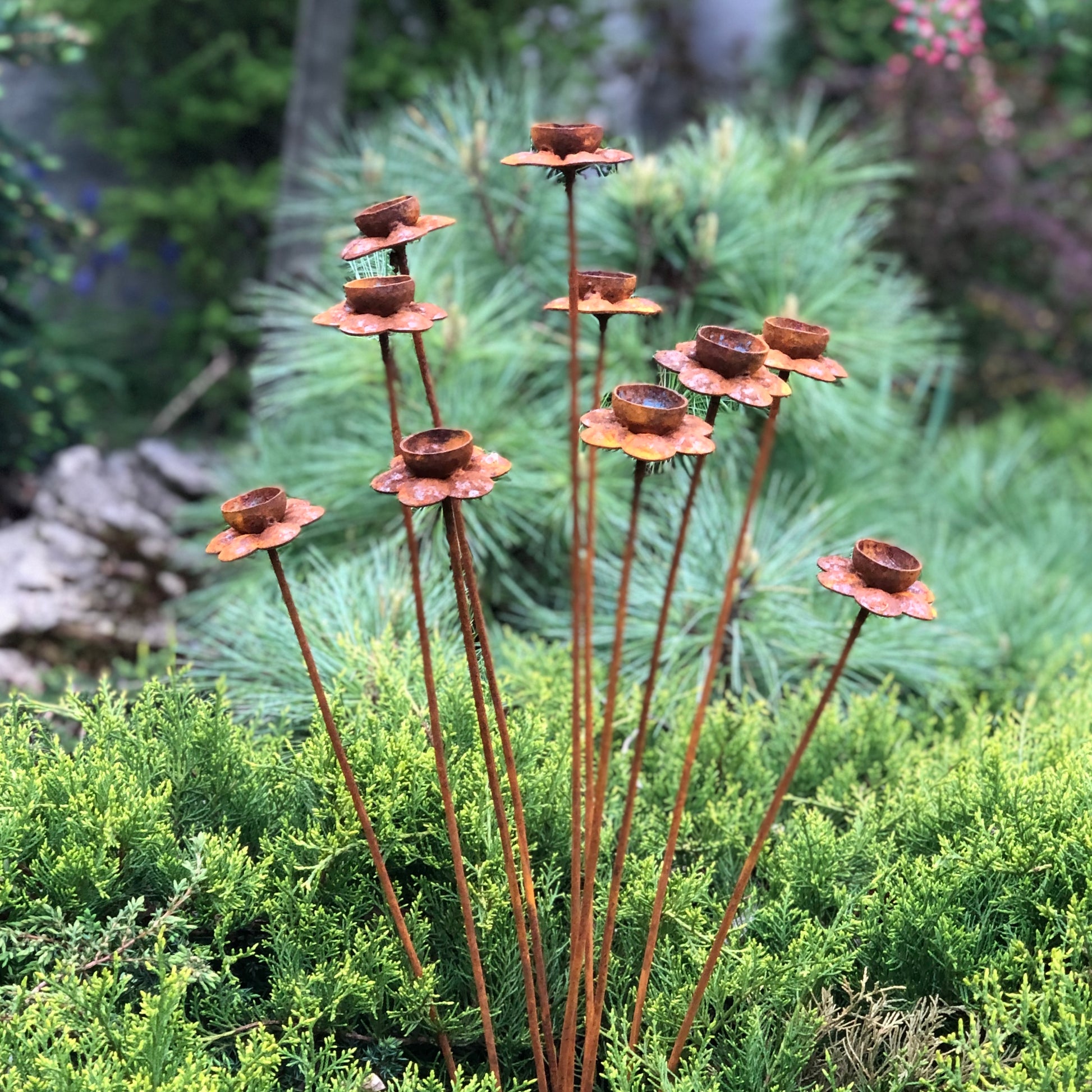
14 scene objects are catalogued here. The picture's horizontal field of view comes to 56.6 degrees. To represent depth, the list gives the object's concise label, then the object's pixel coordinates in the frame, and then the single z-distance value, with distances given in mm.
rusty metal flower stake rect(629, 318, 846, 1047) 772
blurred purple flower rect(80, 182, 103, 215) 3510
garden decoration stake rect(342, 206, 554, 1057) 833
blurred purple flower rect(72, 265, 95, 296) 3467
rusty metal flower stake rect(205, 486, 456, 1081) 817
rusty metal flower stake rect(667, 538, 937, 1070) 783
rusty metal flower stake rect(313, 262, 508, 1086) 808
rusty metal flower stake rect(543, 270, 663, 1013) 854
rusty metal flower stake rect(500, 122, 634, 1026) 810
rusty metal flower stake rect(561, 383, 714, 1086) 755
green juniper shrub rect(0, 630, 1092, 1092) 926
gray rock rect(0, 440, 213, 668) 2061
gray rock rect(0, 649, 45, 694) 1897
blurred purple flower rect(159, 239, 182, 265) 3643
